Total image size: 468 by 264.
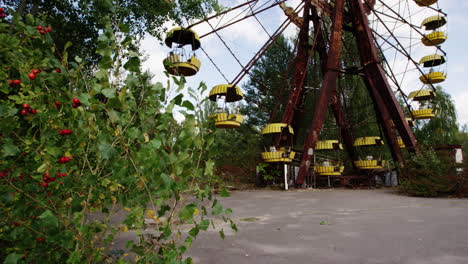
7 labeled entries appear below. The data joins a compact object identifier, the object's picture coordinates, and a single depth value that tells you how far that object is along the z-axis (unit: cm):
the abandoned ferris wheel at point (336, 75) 1071
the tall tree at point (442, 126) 1650
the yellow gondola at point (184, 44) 940
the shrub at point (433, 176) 703
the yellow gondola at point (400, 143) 1212
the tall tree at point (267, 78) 1914
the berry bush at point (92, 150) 109
